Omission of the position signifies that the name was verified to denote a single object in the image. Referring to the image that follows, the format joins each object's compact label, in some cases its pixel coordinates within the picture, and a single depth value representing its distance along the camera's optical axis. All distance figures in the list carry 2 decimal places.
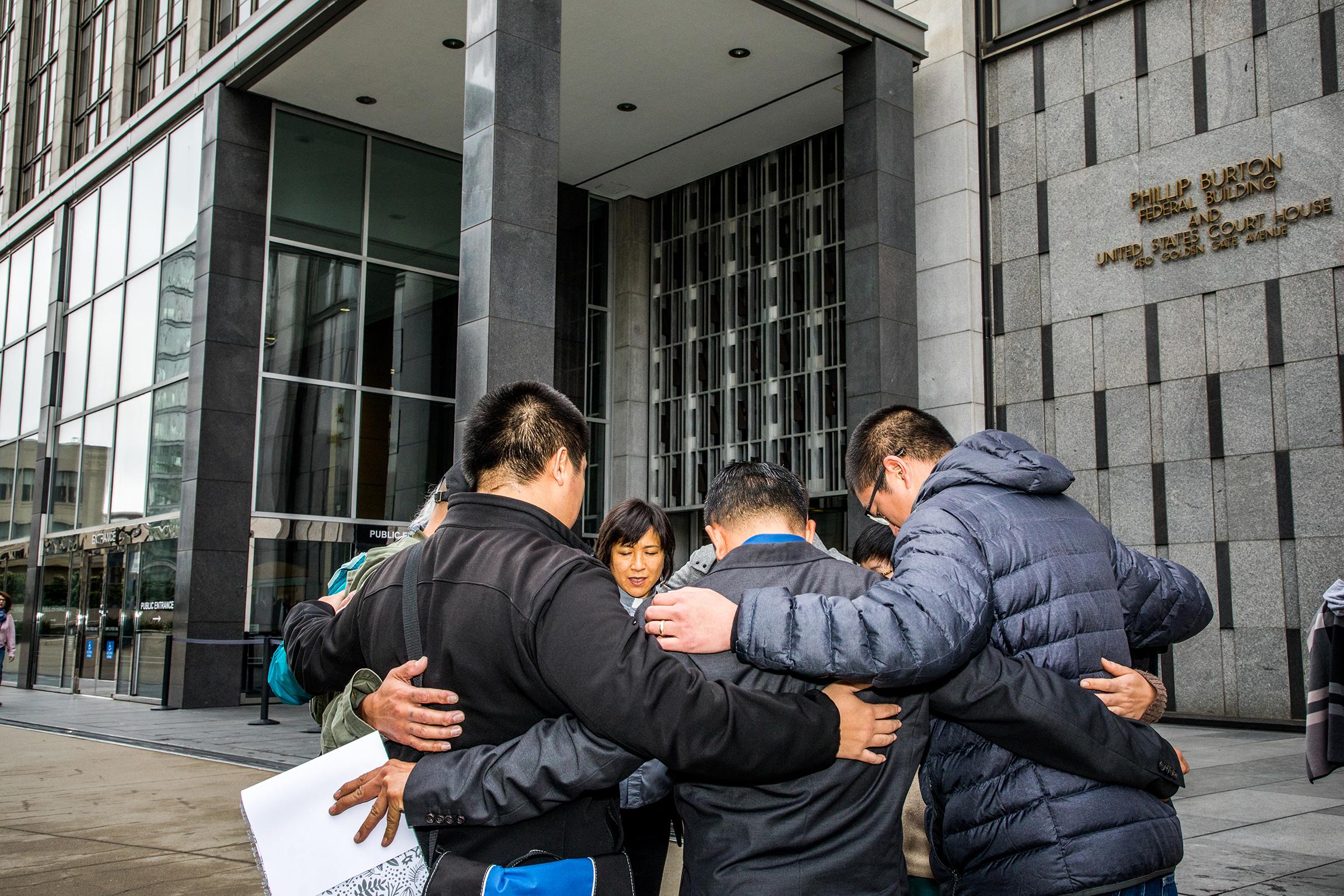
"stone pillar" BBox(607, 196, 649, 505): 20.75
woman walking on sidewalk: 17.30
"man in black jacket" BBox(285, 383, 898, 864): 2.08
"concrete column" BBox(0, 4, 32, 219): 24.97
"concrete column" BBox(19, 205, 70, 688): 21.09
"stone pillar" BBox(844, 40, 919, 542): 14.02
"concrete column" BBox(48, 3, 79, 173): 22.30
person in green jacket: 2.24
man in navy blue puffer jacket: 2.16
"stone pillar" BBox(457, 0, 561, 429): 10.69
